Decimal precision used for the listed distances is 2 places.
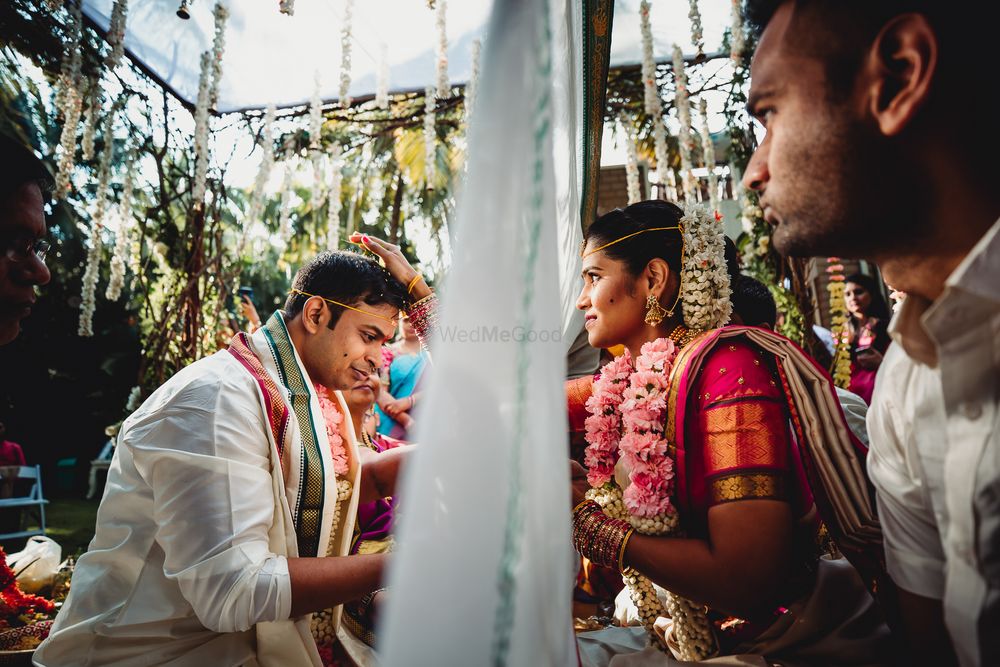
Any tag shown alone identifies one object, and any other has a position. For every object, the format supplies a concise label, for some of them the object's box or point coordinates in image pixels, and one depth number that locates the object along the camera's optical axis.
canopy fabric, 3.60
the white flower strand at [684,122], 4.09
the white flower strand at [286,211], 4.97
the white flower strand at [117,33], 3.34
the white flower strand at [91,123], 4.07
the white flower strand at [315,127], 4.14
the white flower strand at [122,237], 4.75
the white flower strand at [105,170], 4.34
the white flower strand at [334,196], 5.01
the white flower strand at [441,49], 3.27
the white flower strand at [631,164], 4.84
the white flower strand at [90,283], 4.82
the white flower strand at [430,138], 4.31
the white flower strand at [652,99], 3.70
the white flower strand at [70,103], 3.57
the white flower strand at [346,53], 3.38
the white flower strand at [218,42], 3.48
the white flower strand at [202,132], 3.98
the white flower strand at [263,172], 4.54
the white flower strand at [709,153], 4.43
